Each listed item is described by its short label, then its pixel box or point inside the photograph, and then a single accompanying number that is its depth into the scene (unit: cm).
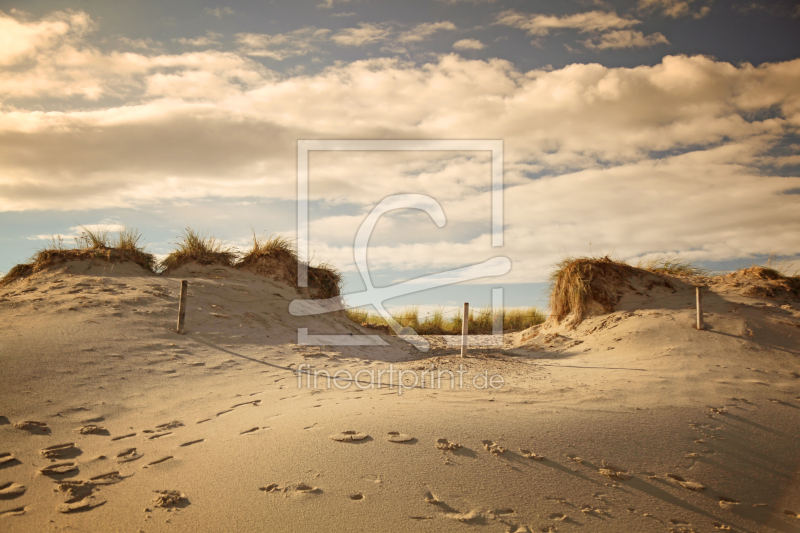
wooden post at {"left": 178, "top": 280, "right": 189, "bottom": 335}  818
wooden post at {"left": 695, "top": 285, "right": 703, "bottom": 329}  841
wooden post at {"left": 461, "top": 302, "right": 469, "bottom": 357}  855
